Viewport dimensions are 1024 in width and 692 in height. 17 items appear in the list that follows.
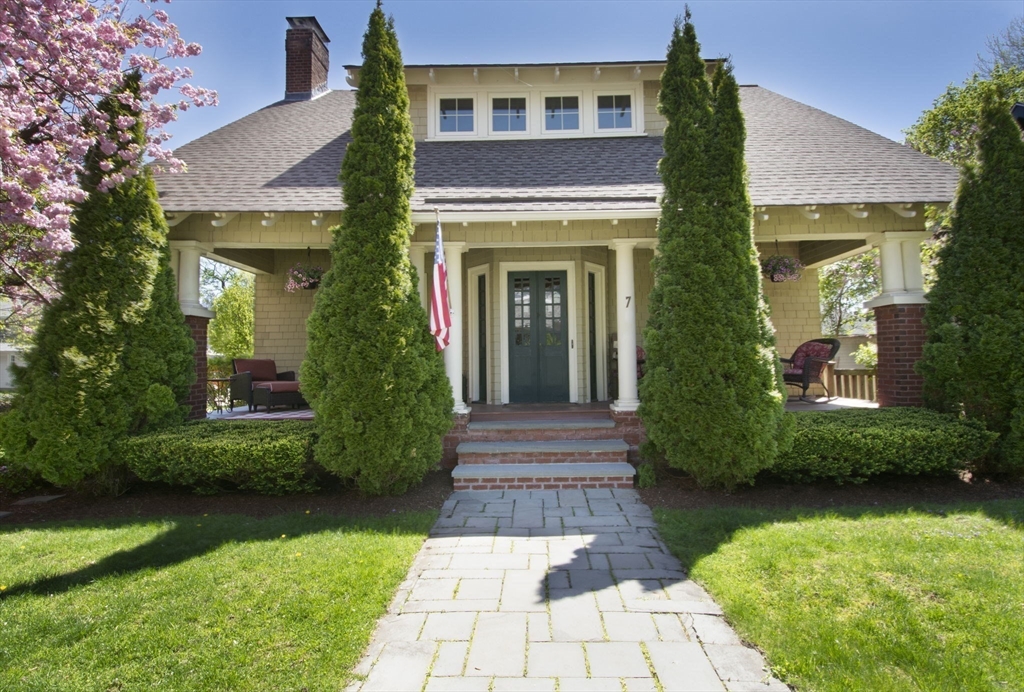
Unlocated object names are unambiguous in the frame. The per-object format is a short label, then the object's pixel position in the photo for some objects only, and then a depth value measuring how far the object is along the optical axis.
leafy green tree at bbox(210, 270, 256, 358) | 20.14
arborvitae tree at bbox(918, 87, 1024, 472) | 5.48
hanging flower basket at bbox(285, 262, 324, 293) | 8.19
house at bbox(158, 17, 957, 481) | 6.82
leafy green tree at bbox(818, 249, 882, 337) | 21.09
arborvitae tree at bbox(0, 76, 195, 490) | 5.23
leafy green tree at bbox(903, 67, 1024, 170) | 15.54
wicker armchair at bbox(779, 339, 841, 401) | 7.94
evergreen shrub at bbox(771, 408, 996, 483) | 5.31
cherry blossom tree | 5.04
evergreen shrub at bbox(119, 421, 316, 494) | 5.32
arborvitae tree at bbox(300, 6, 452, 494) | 5.24
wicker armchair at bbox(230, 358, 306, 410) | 8.33
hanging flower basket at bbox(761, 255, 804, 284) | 7.82
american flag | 5.71
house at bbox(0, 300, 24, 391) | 29.73
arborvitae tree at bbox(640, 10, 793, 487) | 5.17
